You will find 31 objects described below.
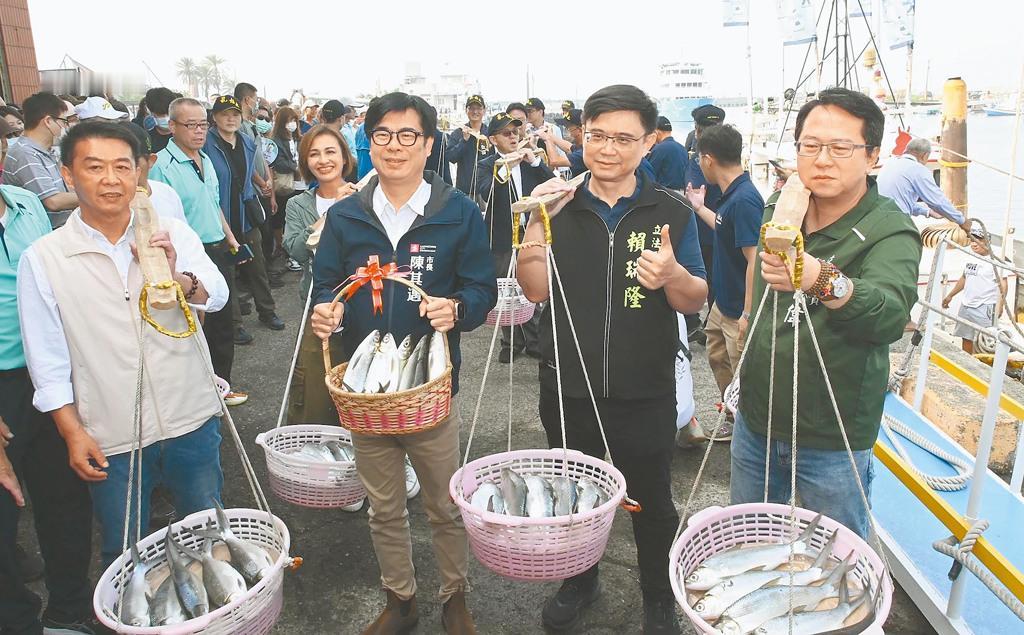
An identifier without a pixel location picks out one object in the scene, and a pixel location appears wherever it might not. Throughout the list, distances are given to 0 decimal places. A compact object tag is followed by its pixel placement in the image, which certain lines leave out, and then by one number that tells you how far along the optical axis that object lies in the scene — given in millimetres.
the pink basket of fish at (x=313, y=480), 3258
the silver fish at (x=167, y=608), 2340
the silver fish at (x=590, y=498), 2717
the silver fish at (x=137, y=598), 2346
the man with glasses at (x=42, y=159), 4488
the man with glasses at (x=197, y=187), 5320
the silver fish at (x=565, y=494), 2730
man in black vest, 2730
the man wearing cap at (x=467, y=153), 7855
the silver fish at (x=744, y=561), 2312
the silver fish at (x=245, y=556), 2594
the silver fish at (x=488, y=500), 2771
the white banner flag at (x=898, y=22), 15516
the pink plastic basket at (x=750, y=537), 2236
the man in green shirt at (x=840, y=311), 2145
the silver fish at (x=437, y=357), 2789
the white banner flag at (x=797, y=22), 17891
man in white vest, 2600
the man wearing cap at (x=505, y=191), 6160
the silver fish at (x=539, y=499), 2711
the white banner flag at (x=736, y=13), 17234
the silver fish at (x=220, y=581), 2443
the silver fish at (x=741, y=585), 2166
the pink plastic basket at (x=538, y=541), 2418
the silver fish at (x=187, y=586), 2395
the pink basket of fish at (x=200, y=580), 2244
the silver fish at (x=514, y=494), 2751
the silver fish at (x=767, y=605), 2105
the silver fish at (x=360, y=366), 2793
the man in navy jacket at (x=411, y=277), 2861
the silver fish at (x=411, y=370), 2807
